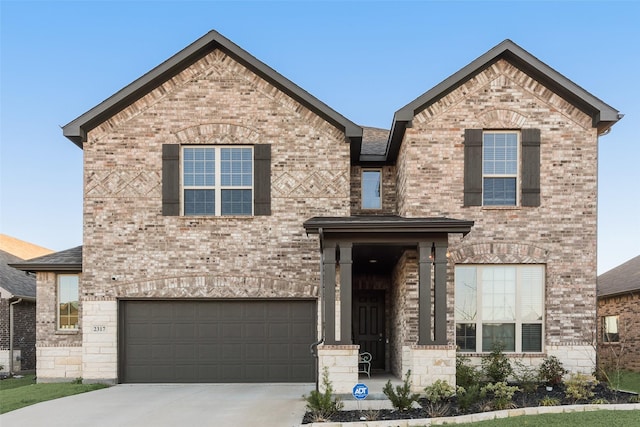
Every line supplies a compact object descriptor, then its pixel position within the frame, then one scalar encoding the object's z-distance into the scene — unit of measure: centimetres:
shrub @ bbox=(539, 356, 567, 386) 1173
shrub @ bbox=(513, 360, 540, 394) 1086
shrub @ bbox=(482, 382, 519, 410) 904
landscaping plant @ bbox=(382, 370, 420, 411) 891
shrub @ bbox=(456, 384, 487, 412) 883
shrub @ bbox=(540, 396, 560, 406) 927
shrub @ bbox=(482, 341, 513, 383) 1153
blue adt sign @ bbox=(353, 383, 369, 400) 916
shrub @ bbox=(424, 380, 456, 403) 966
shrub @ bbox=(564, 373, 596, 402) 979
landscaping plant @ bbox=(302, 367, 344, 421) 859
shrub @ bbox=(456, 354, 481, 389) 1066
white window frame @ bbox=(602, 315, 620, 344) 1867
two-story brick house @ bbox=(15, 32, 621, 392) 1242
